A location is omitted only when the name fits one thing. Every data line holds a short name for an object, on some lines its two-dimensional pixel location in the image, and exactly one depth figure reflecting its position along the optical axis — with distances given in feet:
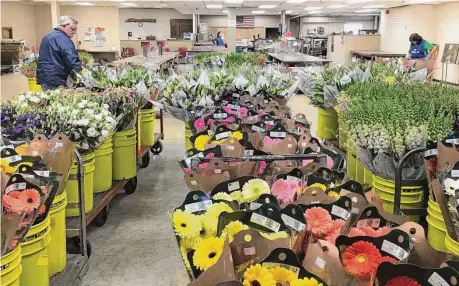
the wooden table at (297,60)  35.88
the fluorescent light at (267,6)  55.67
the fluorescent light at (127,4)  56.59
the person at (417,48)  37.36
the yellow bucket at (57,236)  8.53
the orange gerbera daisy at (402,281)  4.05
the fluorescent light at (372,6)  56.03
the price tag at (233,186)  6.47
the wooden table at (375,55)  49.16
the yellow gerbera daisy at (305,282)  4.22
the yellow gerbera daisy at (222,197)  6.09
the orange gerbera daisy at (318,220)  5.33
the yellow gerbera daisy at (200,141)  10.11
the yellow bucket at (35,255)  7.36
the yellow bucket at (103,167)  12.26
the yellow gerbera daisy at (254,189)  6.35
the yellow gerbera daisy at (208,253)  4.66
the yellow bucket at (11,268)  6.07
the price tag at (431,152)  7.63
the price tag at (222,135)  9.76
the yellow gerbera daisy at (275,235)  5.11
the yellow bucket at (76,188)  10.38
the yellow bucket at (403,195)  8.58
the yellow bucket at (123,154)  13.52
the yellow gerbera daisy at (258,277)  4.31
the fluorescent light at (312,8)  58.38
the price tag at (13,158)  7.39
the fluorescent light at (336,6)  54.96
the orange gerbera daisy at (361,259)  4.40
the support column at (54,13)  50.82
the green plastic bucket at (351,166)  11.85
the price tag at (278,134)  9.62
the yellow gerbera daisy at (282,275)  4.34
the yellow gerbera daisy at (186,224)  5.24
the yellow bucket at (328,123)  15.44
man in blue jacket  18.30
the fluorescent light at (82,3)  54.40
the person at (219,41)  56.03
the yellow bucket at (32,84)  30.53
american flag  80.12
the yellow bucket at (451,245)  6.35
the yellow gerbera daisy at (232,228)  5.13
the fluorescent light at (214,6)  54.60
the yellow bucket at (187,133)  13.57
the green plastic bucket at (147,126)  17.06
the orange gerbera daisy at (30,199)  6.40
